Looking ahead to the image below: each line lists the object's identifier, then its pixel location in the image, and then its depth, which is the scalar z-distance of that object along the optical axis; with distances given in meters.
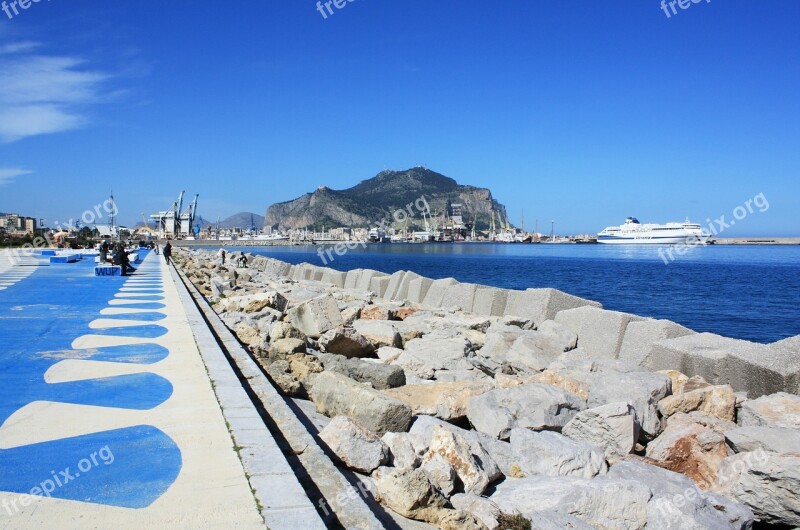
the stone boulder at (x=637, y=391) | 5.90
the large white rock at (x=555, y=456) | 4.72
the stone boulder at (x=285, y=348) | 7.77
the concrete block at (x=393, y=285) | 18.66
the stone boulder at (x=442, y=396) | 5.85
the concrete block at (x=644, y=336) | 8.76
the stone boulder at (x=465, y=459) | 4.41
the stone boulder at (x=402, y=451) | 4.54
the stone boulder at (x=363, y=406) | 5.21
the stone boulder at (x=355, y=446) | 4.45
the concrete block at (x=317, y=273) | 25.93
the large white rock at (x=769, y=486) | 4.36
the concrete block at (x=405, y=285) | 17.83
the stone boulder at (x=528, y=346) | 8.62
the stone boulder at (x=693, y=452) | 5.08
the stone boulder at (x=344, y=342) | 8.48
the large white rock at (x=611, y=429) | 5.25
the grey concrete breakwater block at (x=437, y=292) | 16.03
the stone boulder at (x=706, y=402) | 6.21
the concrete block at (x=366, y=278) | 21.03
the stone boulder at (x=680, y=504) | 4.02
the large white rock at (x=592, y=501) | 4.10
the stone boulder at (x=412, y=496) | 3.88
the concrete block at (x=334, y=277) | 23.73
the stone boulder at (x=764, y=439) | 4.93
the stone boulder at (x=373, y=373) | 6.91
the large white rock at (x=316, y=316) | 9.90
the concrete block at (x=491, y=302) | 13.64
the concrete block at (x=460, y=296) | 14.80
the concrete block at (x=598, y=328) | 9.29
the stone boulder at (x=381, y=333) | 9.32
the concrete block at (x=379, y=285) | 19.69
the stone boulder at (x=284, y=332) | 8.57
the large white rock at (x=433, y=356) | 8.02
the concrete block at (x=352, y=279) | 22.42
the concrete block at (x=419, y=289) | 17.02
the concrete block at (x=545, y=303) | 11.77
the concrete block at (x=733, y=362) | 6.95
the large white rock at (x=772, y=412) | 5.73
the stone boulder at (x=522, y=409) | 5.49
